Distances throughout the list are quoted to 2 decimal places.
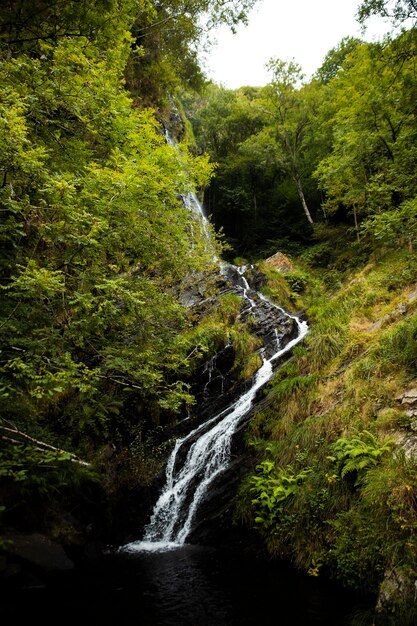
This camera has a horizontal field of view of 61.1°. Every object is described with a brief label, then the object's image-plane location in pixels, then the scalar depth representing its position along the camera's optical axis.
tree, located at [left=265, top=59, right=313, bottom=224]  20.95
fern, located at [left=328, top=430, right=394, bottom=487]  5.23
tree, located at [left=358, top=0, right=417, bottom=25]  6.38
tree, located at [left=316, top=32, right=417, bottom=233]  12.23
